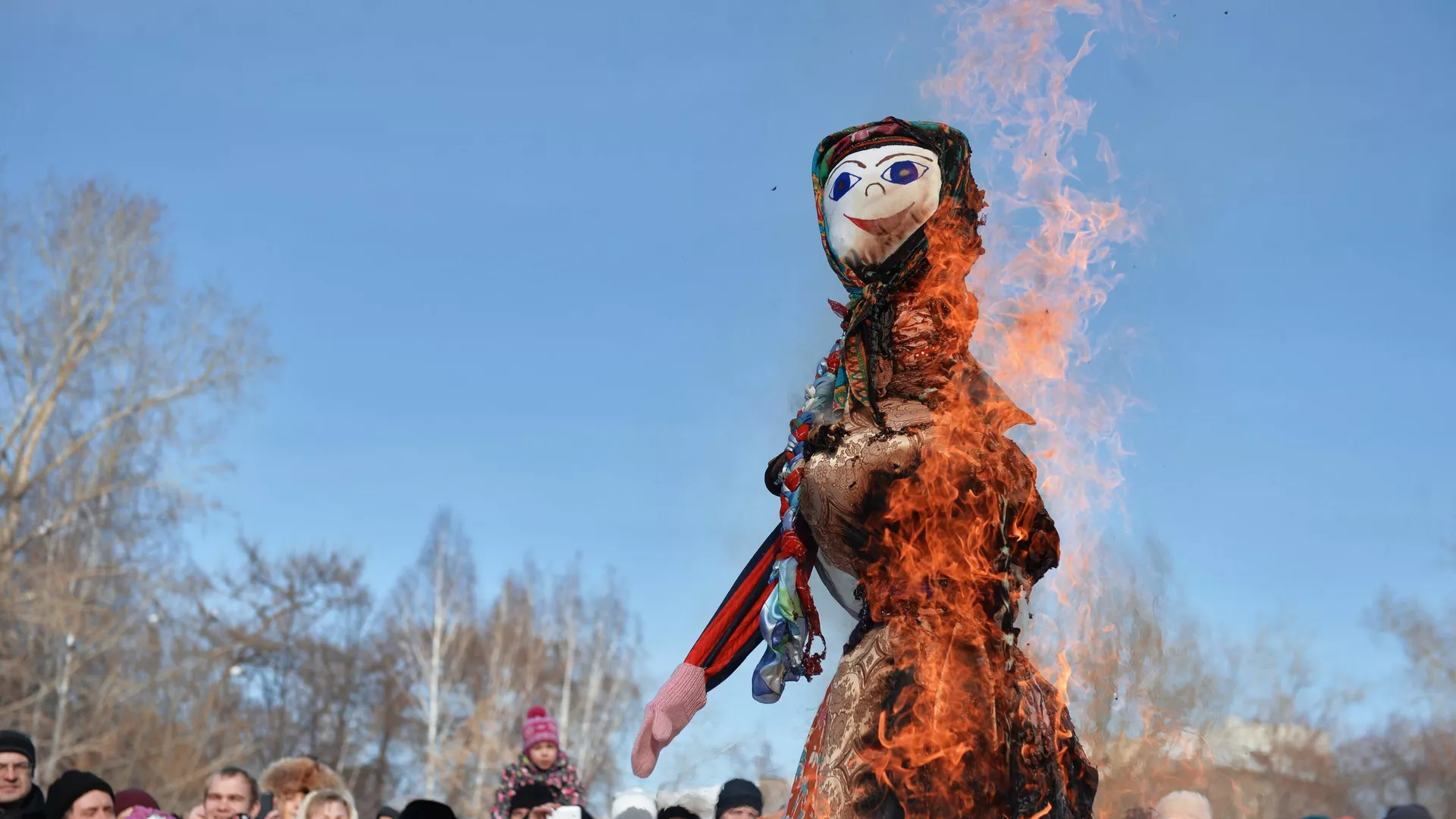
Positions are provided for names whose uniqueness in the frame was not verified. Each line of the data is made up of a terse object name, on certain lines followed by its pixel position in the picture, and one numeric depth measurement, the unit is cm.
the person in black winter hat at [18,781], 683
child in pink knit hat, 870
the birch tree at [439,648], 2734
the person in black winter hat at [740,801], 693
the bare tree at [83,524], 2156
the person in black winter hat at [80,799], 691
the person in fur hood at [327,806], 664
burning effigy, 399
